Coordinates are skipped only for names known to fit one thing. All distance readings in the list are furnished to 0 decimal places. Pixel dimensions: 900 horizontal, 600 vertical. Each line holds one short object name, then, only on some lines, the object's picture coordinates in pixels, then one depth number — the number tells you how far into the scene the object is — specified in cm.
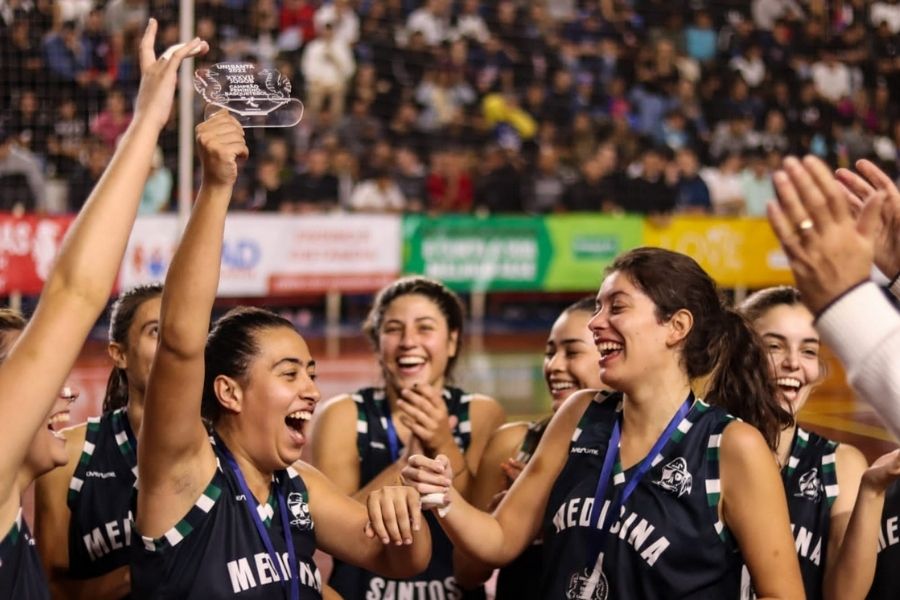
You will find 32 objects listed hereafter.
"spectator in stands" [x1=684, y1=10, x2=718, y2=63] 1936
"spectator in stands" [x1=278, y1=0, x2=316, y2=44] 1588
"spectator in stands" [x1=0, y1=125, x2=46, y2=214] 1334
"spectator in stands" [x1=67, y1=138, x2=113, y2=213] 1331
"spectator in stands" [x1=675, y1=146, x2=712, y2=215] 1647
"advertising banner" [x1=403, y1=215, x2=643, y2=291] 1502
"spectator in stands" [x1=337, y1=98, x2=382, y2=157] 1547
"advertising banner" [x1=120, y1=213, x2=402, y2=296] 1399
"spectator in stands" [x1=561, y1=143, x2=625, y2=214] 1602
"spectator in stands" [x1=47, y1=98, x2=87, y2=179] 1364
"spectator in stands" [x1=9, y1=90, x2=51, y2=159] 1344
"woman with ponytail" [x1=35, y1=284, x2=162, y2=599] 371
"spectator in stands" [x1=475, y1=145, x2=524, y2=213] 1560
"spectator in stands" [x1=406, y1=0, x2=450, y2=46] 1703
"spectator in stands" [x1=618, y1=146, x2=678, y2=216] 1636
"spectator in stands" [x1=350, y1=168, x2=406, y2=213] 1495
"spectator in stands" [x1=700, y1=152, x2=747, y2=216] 1669
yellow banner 1609
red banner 1298
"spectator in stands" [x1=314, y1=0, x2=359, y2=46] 1608
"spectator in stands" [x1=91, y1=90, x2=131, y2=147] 1355
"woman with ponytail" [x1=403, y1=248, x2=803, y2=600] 310
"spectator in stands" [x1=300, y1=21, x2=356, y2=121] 1552
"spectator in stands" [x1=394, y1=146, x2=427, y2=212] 1545
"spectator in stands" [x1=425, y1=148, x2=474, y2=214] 1557
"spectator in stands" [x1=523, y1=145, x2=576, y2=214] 1596
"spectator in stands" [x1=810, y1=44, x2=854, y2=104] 1930
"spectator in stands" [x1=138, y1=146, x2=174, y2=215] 1324
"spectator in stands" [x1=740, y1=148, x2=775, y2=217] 1681
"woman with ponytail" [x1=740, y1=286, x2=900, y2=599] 325
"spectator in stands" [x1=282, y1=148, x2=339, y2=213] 1444
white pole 1011
